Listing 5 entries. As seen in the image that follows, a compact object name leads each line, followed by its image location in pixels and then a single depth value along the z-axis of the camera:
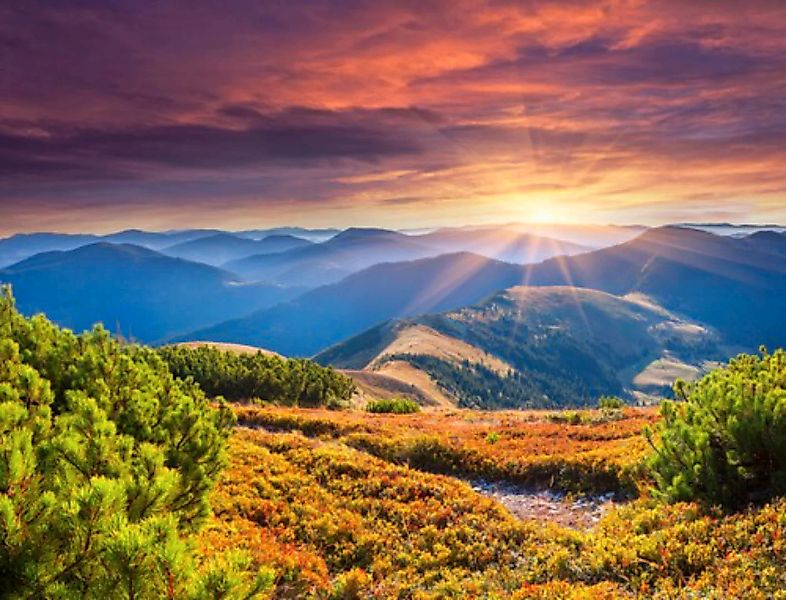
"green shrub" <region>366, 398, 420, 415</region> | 42.62
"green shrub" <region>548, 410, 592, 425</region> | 31.22
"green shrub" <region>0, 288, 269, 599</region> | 4.30
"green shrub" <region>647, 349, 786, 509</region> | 11.63
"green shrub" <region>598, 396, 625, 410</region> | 36.80
